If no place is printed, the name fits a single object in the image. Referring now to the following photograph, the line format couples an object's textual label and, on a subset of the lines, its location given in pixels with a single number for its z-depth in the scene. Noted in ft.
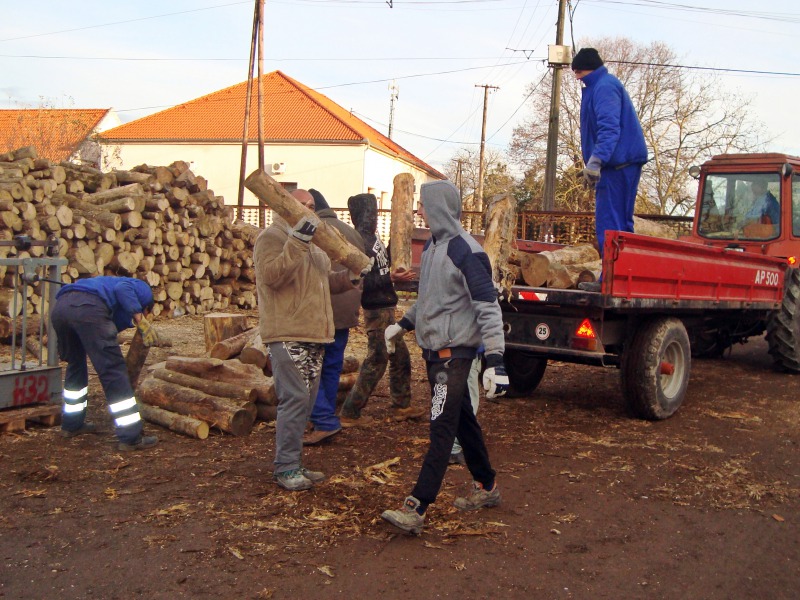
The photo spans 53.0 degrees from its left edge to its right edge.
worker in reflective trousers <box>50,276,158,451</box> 18.74
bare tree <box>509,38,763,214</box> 121.39
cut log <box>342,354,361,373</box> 25.11
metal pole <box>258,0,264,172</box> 85.89
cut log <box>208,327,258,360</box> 23.65
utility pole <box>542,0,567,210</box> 74.69
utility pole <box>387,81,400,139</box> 200.34
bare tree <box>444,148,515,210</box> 162.61
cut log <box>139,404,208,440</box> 19.92
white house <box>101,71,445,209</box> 118.21
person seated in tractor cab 32.60
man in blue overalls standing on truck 21.68
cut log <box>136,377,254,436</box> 20.17
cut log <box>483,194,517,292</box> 21.20
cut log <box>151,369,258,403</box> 20.97
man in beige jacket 16.01
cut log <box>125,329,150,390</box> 21.80
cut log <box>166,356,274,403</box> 21.76
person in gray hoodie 13.66
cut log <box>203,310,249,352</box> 27.14
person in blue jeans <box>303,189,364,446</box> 20.06
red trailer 20.88
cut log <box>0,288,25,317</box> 31.37
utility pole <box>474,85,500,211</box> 159.18
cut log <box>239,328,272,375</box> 23.08
